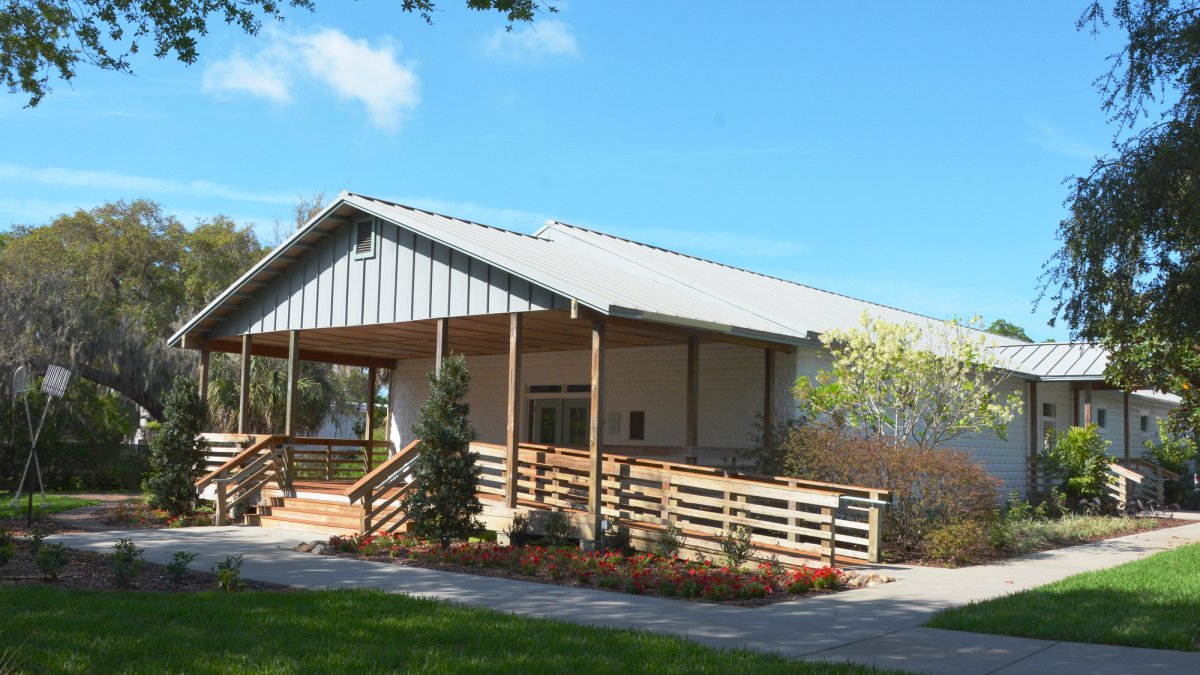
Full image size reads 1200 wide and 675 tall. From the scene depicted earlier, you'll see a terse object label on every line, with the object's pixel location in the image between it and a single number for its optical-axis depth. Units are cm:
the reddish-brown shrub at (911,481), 1438
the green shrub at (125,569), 963
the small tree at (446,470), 1380
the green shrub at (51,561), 990
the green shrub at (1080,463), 2184
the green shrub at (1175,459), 2723
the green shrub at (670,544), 1335
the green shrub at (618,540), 1402
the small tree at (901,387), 1602
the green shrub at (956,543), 1360
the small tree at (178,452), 1823
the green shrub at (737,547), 1233
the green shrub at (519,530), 1441
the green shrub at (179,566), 1012
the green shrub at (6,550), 1009
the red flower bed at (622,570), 1054
